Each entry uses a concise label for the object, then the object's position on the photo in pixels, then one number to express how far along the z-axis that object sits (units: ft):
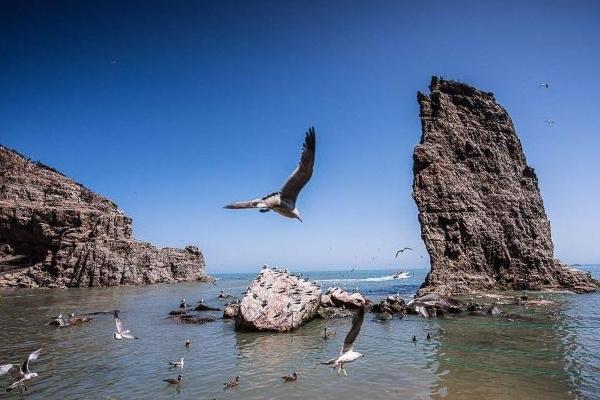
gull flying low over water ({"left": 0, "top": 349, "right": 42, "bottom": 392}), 34.65
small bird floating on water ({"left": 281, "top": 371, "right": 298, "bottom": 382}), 40.38
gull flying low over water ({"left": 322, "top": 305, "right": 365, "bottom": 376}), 24.27
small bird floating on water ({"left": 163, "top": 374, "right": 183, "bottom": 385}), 40.16
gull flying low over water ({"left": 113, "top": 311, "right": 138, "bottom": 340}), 50.68
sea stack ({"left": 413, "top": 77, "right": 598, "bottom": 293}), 121.08
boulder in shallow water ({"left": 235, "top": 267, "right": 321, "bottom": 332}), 65.21
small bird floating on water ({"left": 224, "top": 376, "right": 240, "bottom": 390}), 38.94
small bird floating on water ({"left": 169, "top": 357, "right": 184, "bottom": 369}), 44.80
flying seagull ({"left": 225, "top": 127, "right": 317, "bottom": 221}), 20.40
